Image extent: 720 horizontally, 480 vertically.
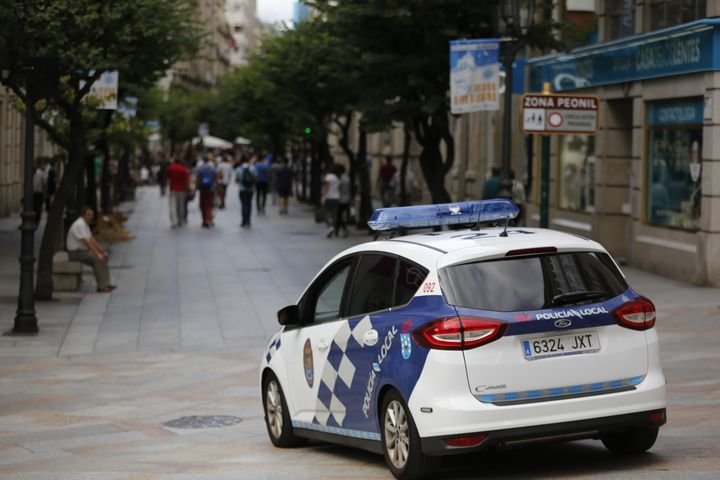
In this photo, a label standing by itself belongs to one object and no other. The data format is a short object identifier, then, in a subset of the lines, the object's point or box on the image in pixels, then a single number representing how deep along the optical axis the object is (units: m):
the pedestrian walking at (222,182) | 50.44
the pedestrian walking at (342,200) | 34.69
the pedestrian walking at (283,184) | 46.16
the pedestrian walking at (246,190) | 38.72
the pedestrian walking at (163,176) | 64.56
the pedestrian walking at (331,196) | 34.88
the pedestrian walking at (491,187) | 29.15
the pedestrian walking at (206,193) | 38.88
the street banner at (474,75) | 20.14
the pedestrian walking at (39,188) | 39.62
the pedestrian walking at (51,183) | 41.98
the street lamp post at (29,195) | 17.86
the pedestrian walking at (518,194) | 28.40
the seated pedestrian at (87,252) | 22.73
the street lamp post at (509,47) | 18.39
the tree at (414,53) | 24.80
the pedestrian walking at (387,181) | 43.59
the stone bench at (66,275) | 22.73
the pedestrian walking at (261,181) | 46.44
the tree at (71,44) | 20.19
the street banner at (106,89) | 25.28
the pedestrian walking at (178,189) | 38.20
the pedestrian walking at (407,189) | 35.61
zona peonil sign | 15.27
